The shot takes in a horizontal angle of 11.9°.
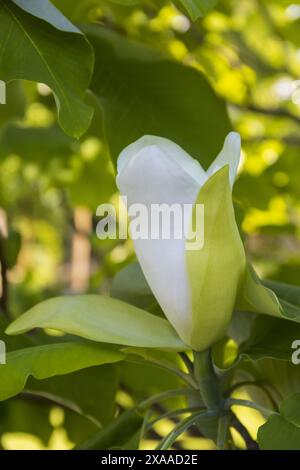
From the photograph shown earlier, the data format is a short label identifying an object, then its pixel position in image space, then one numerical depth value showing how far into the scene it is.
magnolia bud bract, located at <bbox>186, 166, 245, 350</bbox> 0.65
